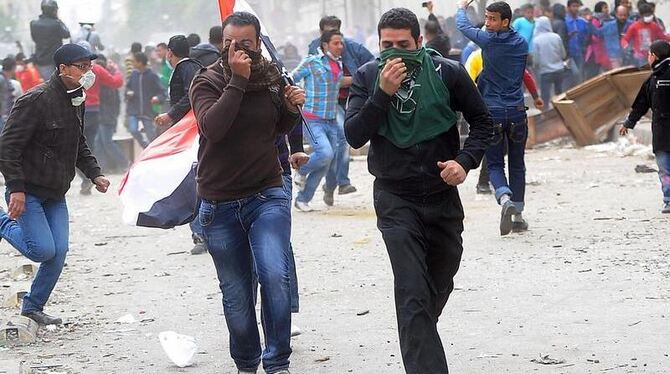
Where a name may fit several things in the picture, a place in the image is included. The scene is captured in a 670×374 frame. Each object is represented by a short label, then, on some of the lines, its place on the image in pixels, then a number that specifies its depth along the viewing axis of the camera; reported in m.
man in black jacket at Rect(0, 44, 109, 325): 14.55
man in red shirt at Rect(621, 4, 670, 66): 40.12
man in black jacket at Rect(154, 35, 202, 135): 19.27
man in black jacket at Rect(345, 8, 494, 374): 10.36
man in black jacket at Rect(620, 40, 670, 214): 22.17
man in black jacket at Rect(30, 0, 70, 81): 36.84
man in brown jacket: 11.34
